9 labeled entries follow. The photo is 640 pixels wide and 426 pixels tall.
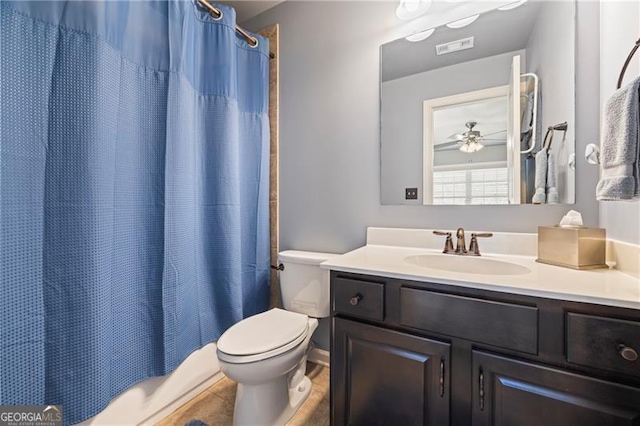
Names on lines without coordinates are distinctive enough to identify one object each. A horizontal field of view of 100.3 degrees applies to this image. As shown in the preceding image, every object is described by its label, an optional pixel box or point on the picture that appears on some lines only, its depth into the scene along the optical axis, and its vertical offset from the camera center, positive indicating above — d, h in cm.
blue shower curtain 86 +6
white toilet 112 -62
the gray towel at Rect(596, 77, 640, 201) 75 +18
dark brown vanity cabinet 70 -46
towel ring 80 +45
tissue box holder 95 -14
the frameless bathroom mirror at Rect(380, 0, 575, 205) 120 +49
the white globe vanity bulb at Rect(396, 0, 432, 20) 140 +106
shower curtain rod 143 +109
